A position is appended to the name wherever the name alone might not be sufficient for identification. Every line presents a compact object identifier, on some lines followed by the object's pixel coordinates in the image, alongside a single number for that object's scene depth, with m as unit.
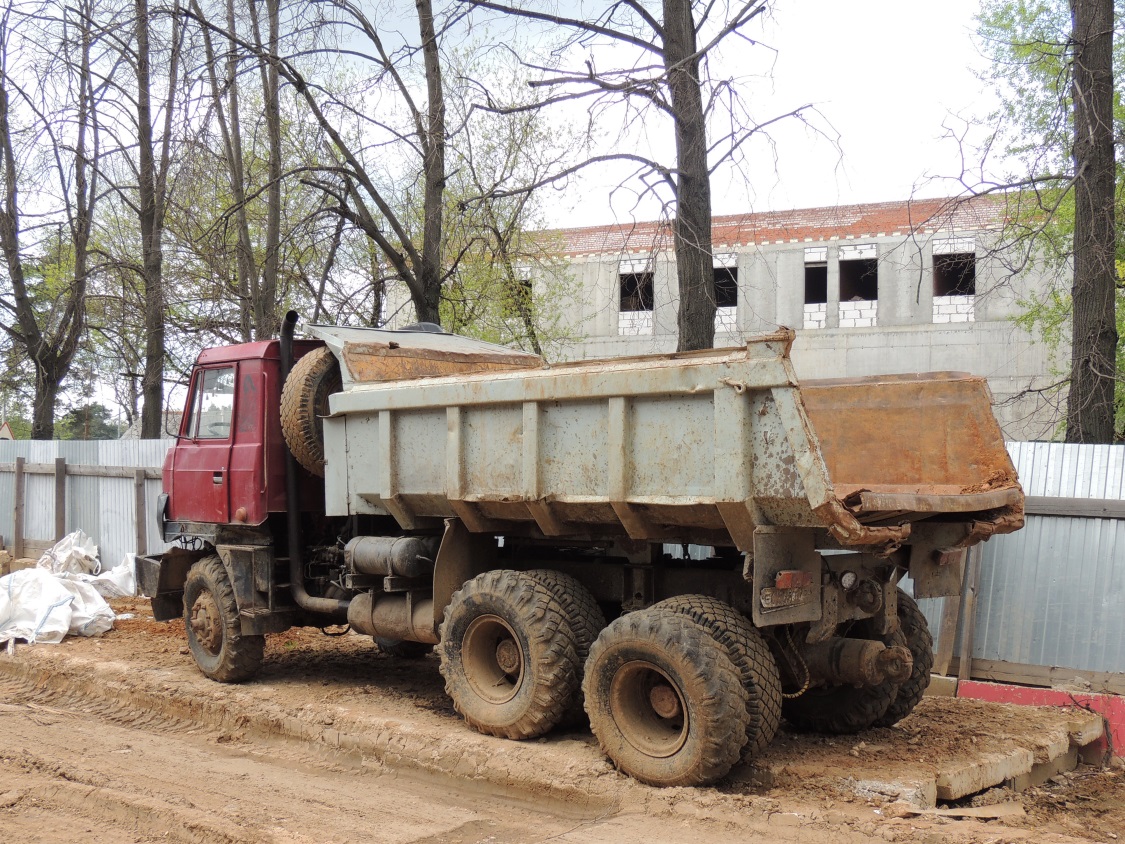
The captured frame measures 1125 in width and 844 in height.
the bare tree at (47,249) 16.33
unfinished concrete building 25.28
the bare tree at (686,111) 8.89
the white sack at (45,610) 10.68
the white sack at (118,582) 13.83
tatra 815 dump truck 5.56
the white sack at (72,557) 14.48
